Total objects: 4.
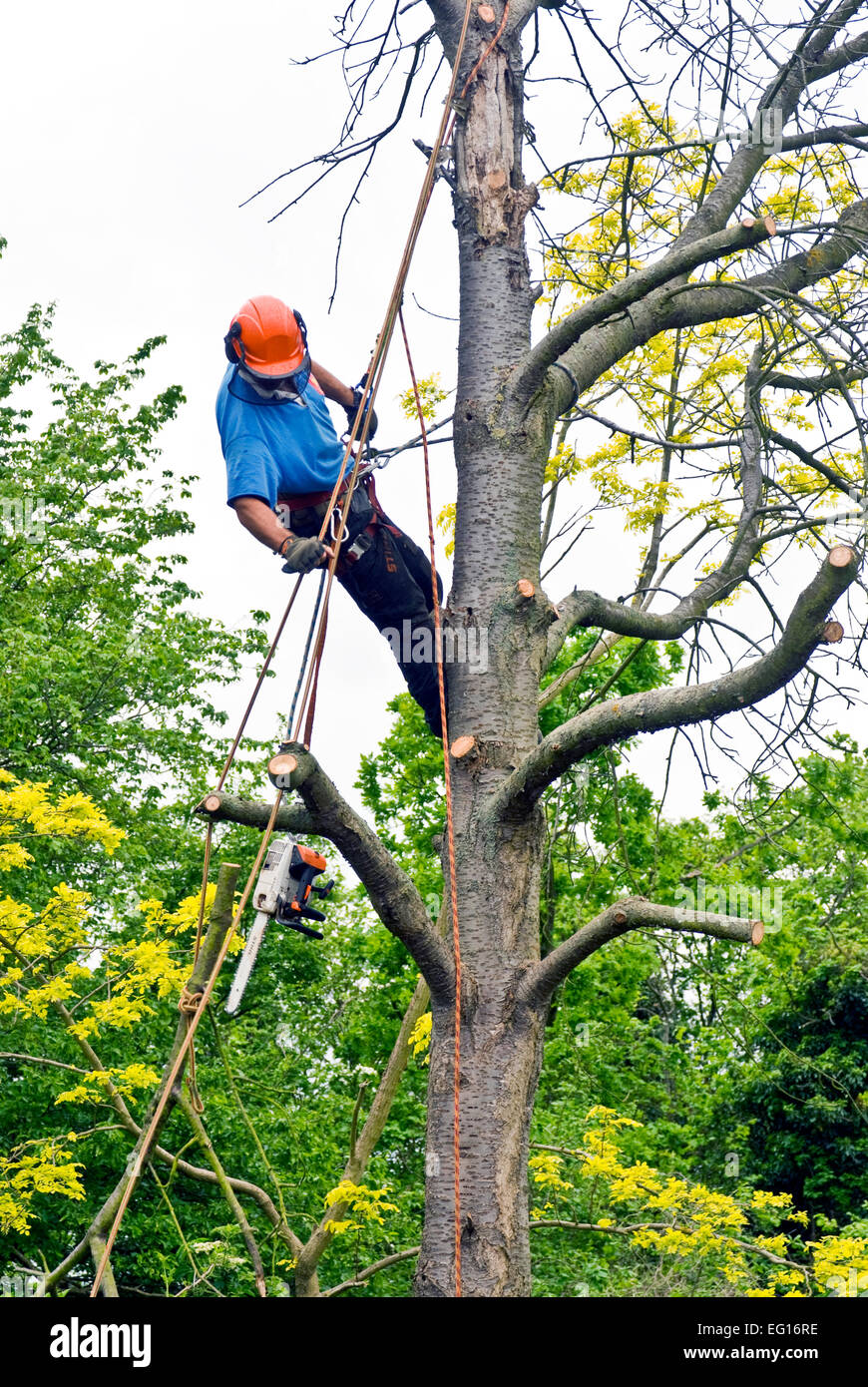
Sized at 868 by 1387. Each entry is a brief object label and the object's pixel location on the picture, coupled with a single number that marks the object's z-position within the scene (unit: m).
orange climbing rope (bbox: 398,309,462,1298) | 7.24
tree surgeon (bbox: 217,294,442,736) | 8.31
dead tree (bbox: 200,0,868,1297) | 7.24
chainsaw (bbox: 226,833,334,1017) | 7.63
